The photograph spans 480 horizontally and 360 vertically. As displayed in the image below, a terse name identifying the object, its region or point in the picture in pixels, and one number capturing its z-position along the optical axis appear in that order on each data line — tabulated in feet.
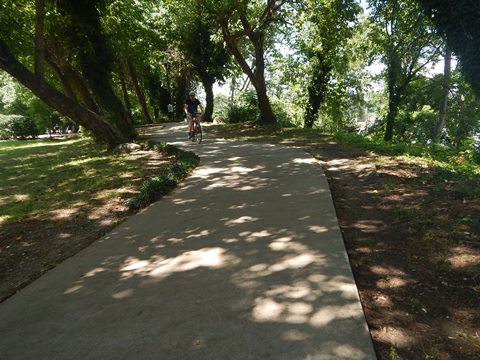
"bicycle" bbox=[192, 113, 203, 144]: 46.68
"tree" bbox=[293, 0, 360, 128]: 47.73
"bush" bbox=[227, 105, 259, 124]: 84.17
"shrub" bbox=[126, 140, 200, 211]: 23.16
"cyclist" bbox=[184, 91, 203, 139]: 45.01
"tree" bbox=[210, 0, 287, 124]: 53.27
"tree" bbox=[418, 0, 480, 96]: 21.58
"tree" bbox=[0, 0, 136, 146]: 45.44
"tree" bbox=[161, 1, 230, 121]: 78.43
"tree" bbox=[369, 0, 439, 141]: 49.85
